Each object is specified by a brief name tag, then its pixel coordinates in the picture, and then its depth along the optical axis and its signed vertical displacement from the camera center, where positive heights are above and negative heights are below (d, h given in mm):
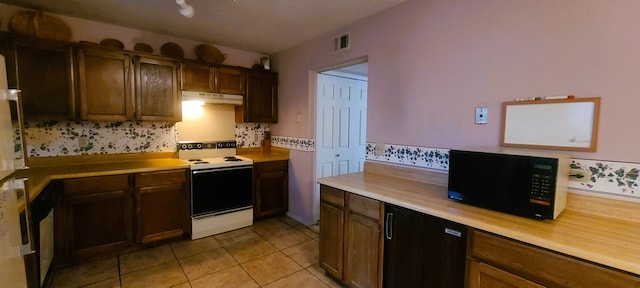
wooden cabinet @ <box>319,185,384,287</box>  1913 -834
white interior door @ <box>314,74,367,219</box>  3504 +73
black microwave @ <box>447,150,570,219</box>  1334 -264
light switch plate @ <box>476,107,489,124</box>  1872 +120
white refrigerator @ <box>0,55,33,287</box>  1041 -367
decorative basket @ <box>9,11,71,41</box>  2387 +927
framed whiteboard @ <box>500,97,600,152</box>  1488 +53
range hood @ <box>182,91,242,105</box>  3178 +388
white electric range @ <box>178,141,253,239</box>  3055 -715
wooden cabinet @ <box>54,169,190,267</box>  2422 -849
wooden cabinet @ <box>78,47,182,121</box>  2637 +434
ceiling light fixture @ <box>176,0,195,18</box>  2221 +1013
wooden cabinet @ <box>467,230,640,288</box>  1044 -587
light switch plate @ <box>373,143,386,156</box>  2549 -177
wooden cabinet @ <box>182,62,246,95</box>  3170 +626
